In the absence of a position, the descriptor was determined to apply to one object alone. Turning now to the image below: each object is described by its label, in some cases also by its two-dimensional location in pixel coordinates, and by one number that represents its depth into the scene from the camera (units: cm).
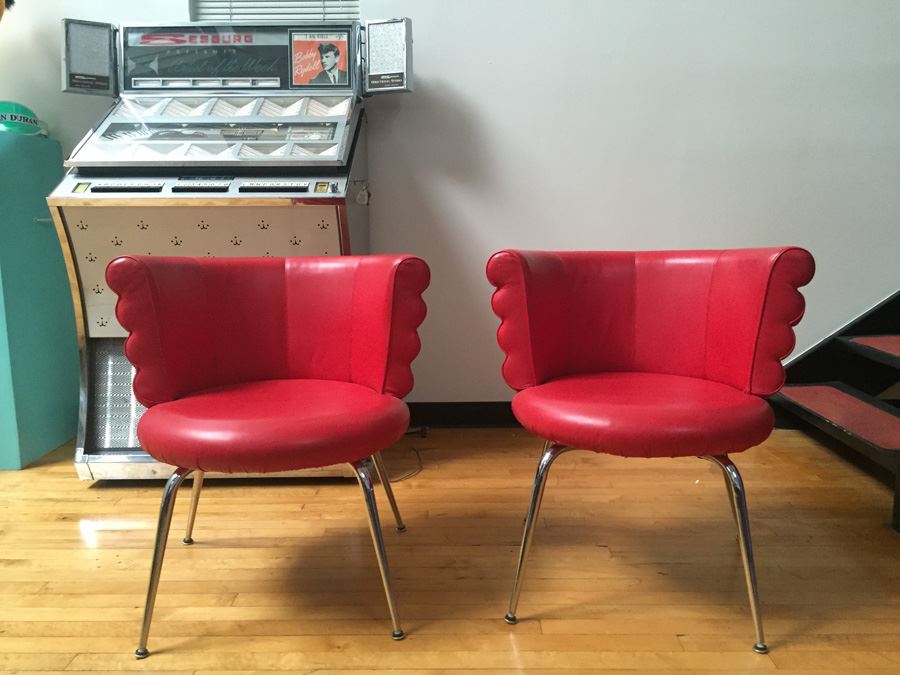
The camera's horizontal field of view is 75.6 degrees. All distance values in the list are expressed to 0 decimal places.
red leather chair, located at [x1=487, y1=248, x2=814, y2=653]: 103
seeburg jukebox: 167
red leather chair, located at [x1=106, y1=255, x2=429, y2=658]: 100
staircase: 183
